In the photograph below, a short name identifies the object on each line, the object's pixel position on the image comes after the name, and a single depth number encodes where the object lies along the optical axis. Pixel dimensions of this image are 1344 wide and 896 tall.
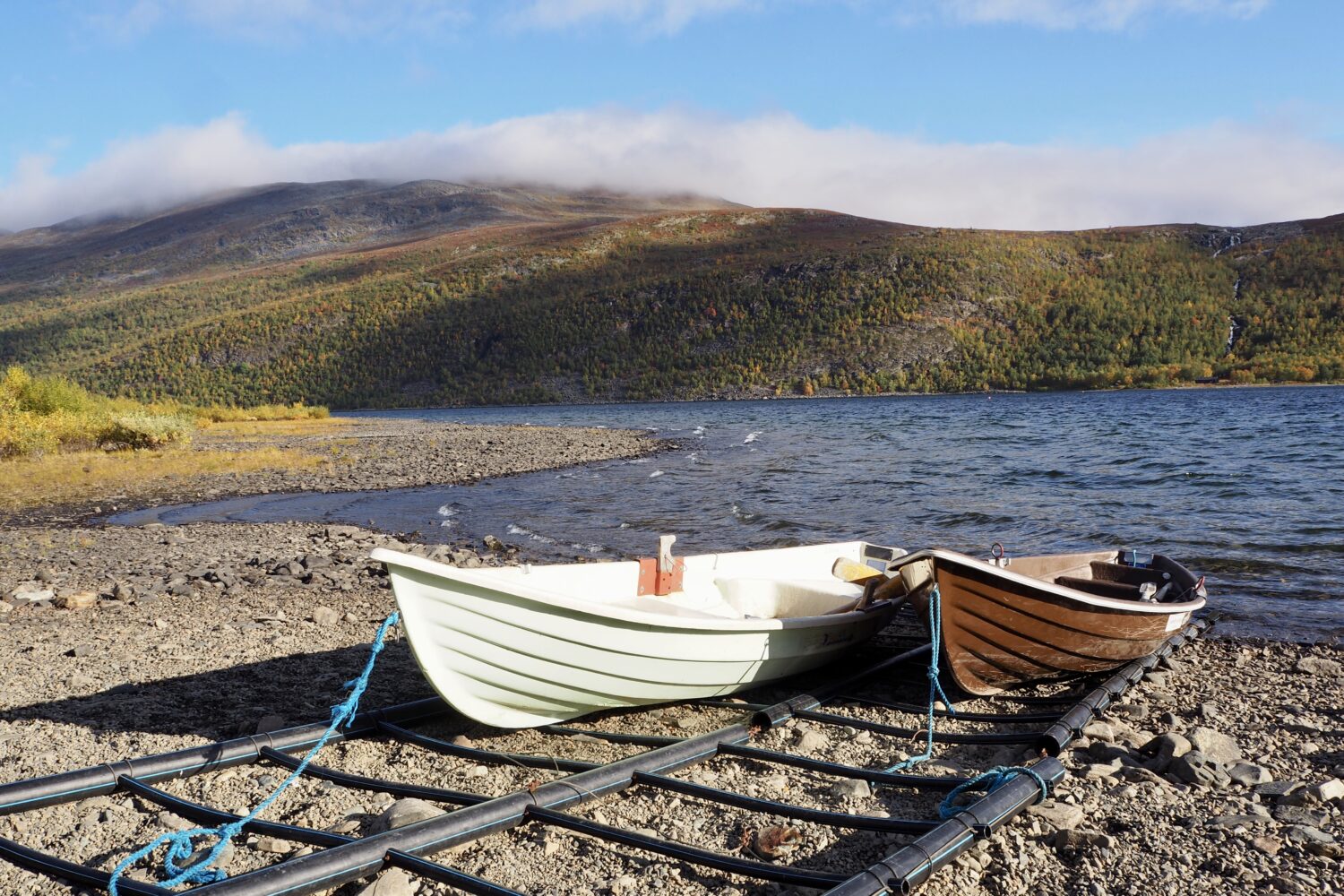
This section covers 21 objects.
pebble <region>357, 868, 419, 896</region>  3.83
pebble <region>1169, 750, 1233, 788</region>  5.04
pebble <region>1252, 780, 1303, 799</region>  4.88
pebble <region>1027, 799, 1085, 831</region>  4.44
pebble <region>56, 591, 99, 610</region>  9.61
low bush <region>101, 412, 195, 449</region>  29.12
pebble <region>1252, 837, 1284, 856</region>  4.19
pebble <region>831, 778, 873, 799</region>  4.93
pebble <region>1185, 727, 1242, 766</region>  5.46
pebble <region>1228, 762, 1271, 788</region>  5.04
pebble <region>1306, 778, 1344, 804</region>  4.71
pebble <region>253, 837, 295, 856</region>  4.31
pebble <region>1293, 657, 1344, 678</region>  7.46
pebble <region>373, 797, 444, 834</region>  4.43
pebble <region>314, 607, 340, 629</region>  9.02
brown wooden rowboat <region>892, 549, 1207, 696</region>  6.13
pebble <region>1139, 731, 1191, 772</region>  5.34
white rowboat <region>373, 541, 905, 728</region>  5.00
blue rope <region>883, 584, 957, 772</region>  6.17
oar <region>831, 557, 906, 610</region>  7.32
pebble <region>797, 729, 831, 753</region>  5.76
